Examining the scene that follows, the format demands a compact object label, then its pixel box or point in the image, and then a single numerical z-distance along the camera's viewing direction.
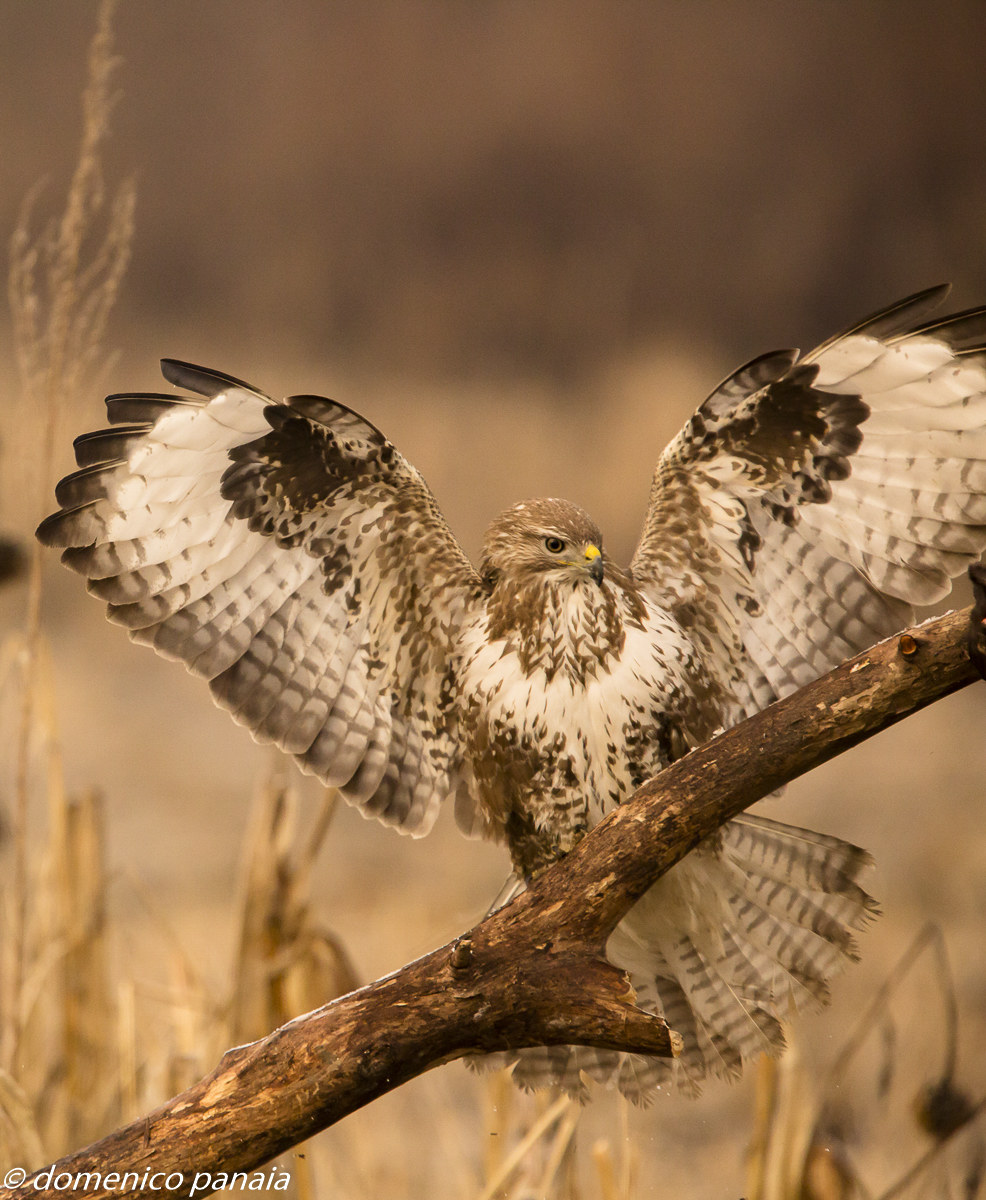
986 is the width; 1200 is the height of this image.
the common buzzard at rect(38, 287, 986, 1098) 15.95
